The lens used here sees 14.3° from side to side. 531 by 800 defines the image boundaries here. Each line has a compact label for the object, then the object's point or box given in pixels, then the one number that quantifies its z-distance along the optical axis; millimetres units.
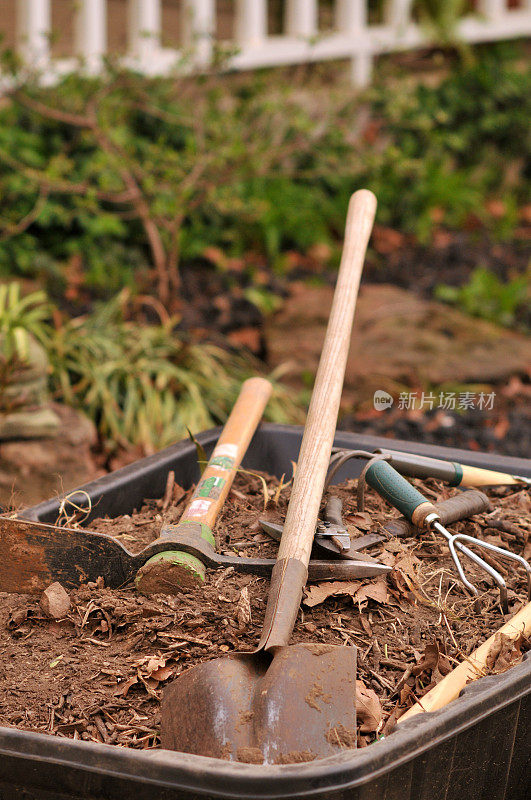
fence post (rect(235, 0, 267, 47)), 7904
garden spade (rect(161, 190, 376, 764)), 2434
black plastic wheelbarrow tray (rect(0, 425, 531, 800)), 2323
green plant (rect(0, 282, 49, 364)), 4094
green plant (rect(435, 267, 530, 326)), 6589
